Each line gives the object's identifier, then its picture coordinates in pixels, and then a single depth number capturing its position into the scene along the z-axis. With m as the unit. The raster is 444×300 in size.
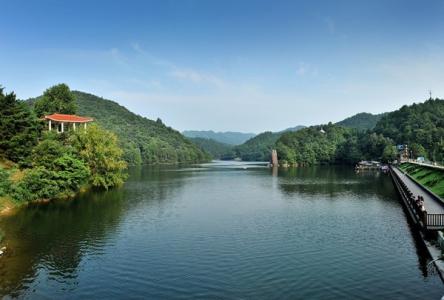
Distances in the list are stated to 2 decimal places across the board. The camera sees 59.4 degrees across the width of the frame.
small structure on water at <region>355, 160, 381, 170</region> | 141.38
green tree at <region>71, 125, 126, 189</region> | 68.25
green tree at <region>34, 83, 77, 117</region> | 85.86
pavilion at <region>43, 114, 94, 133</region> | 76.50
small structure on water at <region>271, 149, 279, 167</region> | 194.61
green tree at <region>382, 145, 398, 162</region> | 155.12
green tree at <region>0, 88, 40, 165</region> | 53.75
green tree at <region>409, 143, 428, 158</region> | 150.27
